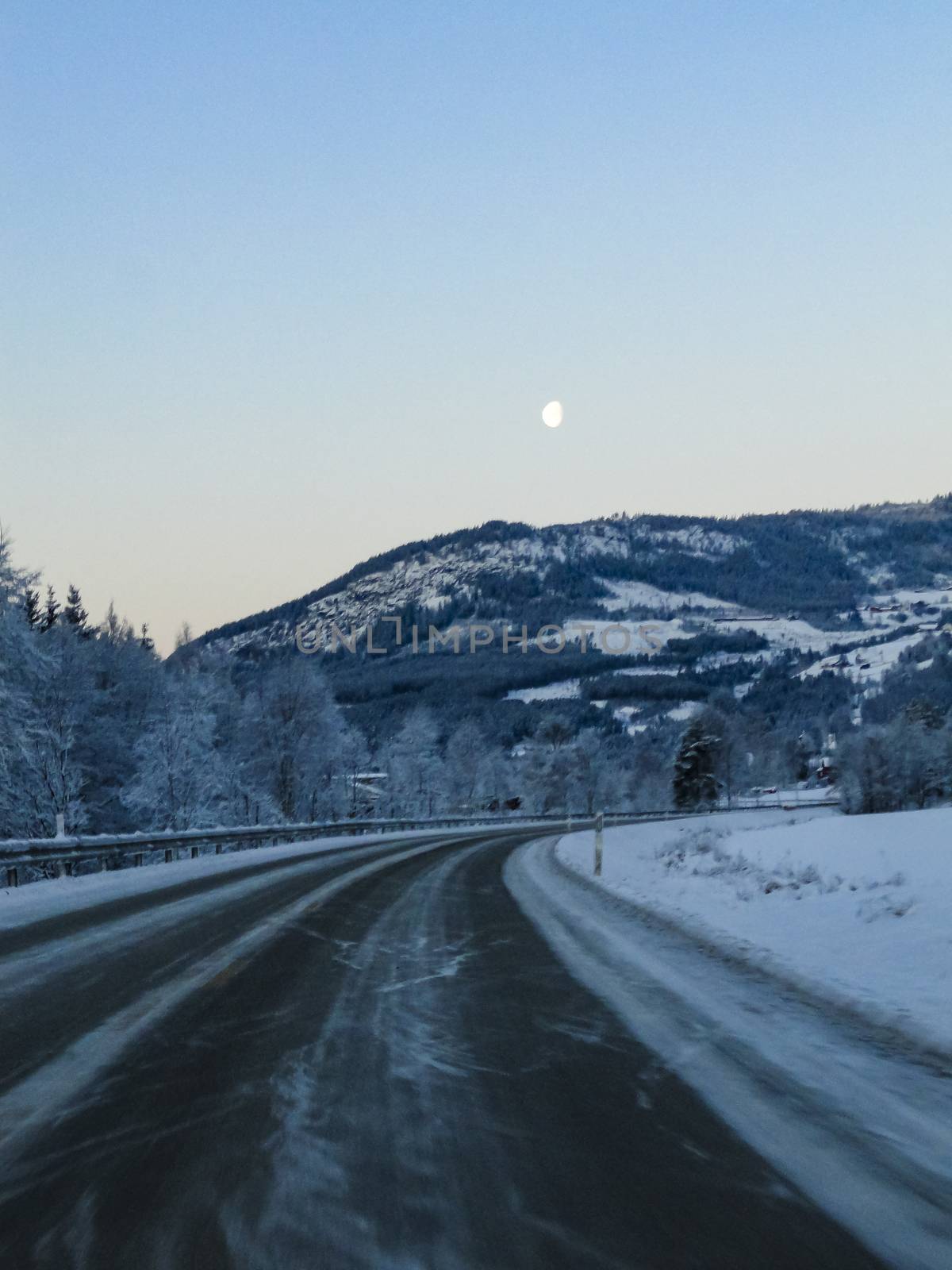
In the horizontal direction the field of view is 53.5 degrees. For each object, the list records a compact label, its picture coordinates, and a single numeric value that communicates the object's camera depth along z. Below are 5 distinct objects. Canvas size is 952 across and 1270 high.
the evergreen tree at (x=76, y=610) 78.97
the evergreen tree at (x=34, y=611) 71.42
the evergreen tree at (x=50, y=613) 74.48
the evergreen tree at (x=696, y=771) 96.75
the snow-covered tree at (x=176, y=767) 41.62
